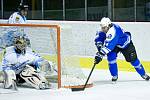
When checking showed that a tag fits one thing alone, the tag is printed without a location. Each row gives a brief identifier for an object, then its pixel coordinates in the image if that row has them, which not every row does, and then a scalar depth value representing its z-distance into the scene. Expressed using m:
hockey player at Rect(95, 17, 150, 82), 14.50
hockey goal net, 14.42
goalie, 14.39
